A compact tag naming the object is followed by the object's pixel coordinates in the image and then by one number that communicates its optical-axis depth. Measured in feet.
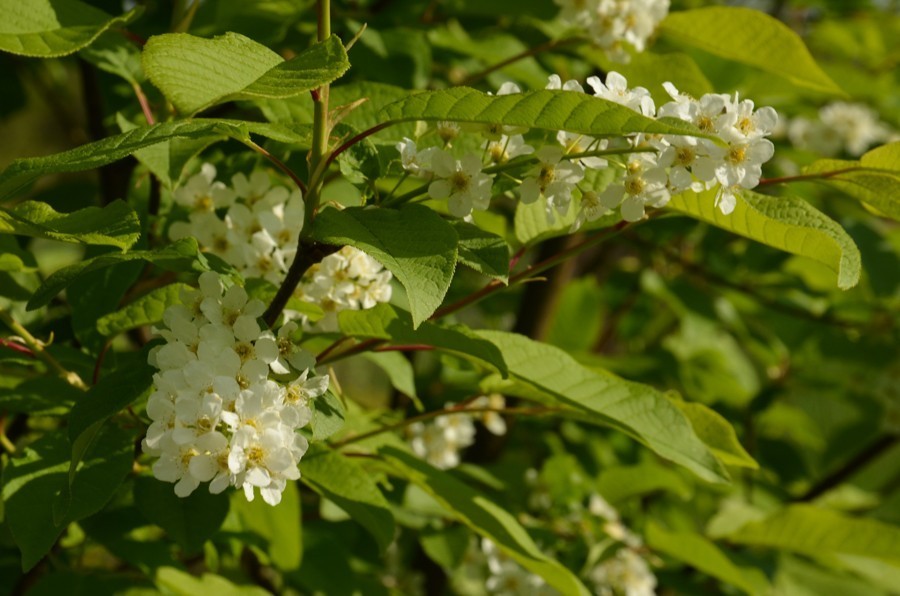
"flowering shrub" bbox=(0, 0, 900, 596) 2.16
